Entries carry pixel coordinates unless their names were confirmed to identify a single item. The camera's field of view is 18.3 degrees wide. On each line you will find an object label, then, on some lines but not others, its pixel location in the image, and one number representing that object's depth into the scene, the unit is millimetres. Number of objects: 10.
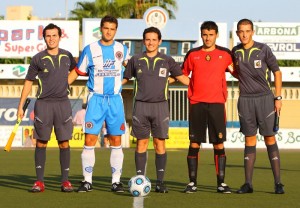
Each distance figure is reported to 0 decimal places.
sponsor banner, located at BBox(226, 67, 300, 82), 47500
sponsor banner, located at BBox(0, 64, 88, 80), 46812
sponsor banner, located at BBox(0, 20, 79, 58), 46594
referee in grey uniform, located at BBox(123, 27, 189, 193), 11758
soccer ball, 10961
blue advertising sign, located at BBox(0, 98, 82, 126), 43688
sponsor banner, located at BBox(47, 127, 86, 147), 37000
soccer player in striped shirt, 11641
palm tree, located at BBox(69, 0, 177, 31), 58531
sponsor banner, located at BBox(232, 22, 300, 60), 47531
